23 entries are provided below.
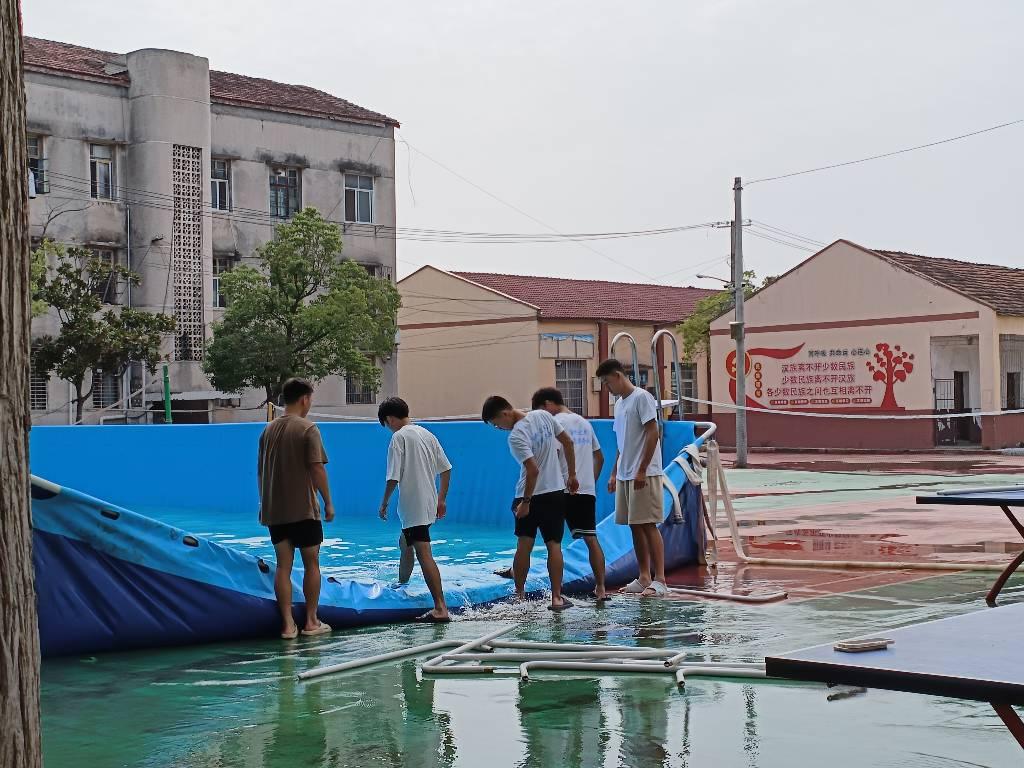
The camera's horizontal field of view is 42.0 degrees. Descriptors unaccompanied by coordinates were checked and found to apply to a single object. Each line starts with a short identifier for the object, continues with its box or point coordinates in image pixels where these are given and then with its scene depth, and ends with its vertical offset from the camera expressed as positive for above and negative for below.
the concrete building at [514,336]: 50.66 +2.73
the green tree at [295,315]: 36.56 +2.64
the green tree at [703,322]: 46.76 +2.86
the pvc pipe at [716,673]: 6.82 -1.40
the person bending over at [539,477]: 9.70 -0.52
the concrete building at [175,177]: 37.72 +7.11
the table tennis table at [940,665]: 3.22 -0.68
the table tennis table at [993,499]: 8.52 -0.66
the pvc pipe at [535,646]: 7.66 -1.39
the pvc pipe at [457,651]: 7.36 -1.41
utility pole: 31.88 +2.80
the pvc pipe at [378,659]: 7.44 -1.45
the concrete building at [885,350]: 37.66 +1.46
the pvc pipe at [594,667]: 7.13 -1.41
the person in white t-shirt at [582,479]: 10.32 -0.58
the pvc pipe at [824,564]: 11.50 -1.46
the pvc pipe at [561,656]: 7.37 -1.40
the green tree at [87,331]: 33.38 +2.10
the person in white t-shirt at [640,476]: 10.19 -0.57
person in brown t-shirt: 8.88 -0.55
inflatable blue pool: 8.21 -1.17
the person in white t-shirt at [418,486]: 9.34 -0.55
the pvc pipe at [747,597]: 9.92 -1.47
